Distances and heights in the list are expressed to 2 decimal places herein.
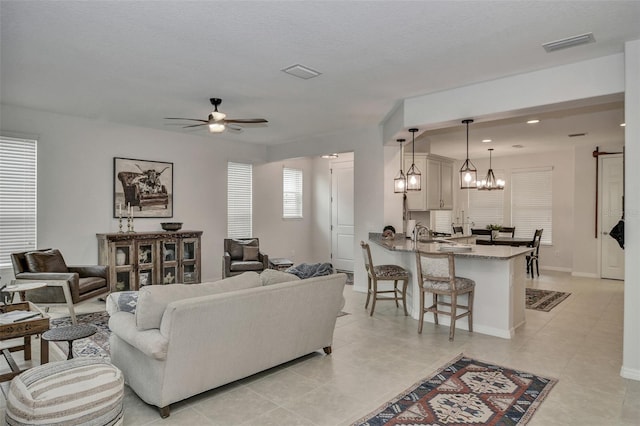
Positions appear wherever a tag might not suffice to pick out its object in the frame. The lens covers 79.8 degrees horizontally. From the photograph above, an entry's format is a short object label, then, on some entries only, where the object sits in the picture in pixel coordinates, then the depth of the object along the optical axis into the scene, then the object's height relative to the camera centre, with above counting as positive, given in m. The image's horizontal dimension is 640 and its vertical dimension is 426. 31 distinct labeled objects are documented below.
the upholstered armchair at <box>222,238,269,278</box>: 6.60 -0.89
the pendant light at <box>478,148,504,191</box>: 6.74 +0.45
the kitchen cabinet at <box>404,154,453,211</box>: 6.77 +0.45
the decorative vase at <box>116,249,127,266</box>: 5.66 -0.74
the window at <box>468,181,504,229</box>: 9.62 +0.02
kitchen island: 4.24 -0.90
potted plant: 8.20 -0.46
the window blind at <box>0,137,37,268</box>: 5.10 +0.14
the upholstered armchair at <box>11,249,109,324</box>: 4.41 -0.84
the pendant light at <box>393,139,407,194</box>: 5.50 +0.35
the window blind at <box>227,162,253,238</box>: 7.68 +0.16
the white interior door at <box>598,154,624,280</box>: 7.62 -0.01
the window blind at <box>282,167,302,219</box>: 8.79 +0.35
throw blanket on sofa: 3.46 -0.57
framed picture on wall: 6.14 +0.33
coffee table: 2.81 -0.95
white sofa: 2.52 -0.89
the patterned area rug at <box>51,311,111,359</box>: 3.69 -1.40
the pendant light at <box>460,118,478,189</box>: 4.86 +0.42
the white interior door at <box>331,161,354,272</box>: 8.75 -0.16
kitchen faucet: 5.71 -0.35
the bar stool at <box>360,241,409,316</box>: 5.06 -0.88
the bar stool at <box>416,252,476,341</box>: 4.14 -0.82
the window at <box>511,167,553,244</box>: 8.94 +0.17
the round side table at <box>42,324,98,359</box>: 2.74 -0.93
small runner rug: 5.54 -1.40
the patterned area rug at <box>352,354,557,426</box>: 2.54 -1.40
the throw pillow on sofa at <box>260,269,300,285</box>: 3.20 -0.59
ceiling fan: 4.40 +1.01
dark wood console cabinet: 5.62 -0.79
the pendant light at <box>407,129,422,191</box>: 5.10 +0.36
